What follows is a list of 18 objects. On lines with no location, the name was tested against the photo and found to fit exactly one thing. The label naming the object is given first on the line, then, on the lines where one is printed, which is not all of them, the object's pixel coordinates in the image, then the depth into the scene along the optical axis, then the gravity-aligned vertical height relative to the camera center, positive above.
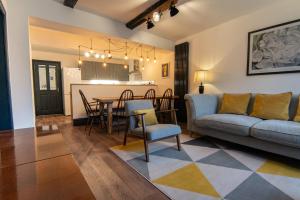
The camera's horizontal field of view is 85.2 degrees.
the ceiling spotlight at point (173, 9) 2.84 +1.40
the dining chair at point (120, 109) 3.74 -0.45
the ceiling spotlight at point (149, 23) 3.38 +1.38
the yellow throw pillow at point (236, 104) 2.90 -0.28
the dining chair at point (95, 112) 3.55 -0.48
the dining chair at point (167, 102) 4.89 -0.39
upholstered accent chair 2.19 -0.55
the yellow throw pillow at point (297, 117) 2.28 -0.41
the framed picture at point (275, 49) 2.63 +0.67
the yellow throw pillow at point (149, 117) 2.59 -0.44
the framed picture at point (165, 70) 5.27 +0.63
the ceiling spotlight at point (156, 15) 2.95 +1.35
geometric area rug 1.52 -0.96
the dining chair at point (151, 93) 4.98 -0.11
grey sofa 1.95 -0.55
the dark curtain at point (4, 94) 1.80 -0.03
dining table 3.48 -0.53
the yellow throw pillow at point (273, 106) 2.45 -0.29
